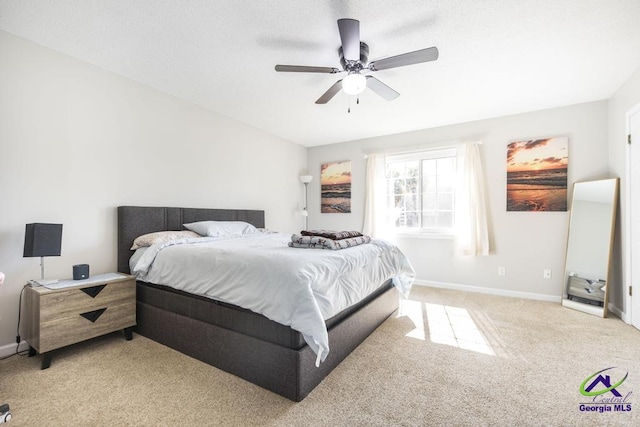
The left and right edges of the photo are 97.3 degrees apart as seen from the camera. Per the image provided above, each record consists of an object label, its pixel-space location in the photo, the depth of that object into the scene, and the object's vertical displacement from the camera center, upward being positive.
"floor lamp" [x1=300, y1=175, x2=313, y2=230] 5.20 +0.16
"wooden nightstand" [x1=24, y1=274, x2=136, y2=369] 1.99 -0.87
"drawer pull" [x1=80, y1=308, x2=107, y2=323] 2.18 -0.91
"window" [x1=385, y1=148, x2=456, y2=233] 4.32 +0.28
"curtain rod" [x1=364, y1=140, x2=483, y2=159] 4.20 +0.94
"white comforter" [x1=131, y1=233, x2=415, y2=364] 1.65 -0.52
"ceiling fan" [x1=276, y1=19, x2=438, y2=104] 1.83 +1.06
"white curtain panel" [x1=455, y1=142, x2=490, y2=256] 3.95 +0.07
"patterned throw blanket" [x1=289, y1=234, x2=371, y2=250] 2.31 -0.31
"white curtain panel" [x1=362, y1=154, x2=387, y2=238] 4.75 +0.15
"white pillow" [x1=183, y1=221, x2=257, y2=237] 3.08 -0.30
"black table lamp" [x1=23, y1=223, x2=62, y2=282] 2.04 -0.32
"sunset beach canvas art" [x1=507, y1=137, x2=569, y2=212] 3.56 +0.48
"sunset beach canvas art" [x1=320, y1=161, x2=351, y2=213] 5.15 +0.34
